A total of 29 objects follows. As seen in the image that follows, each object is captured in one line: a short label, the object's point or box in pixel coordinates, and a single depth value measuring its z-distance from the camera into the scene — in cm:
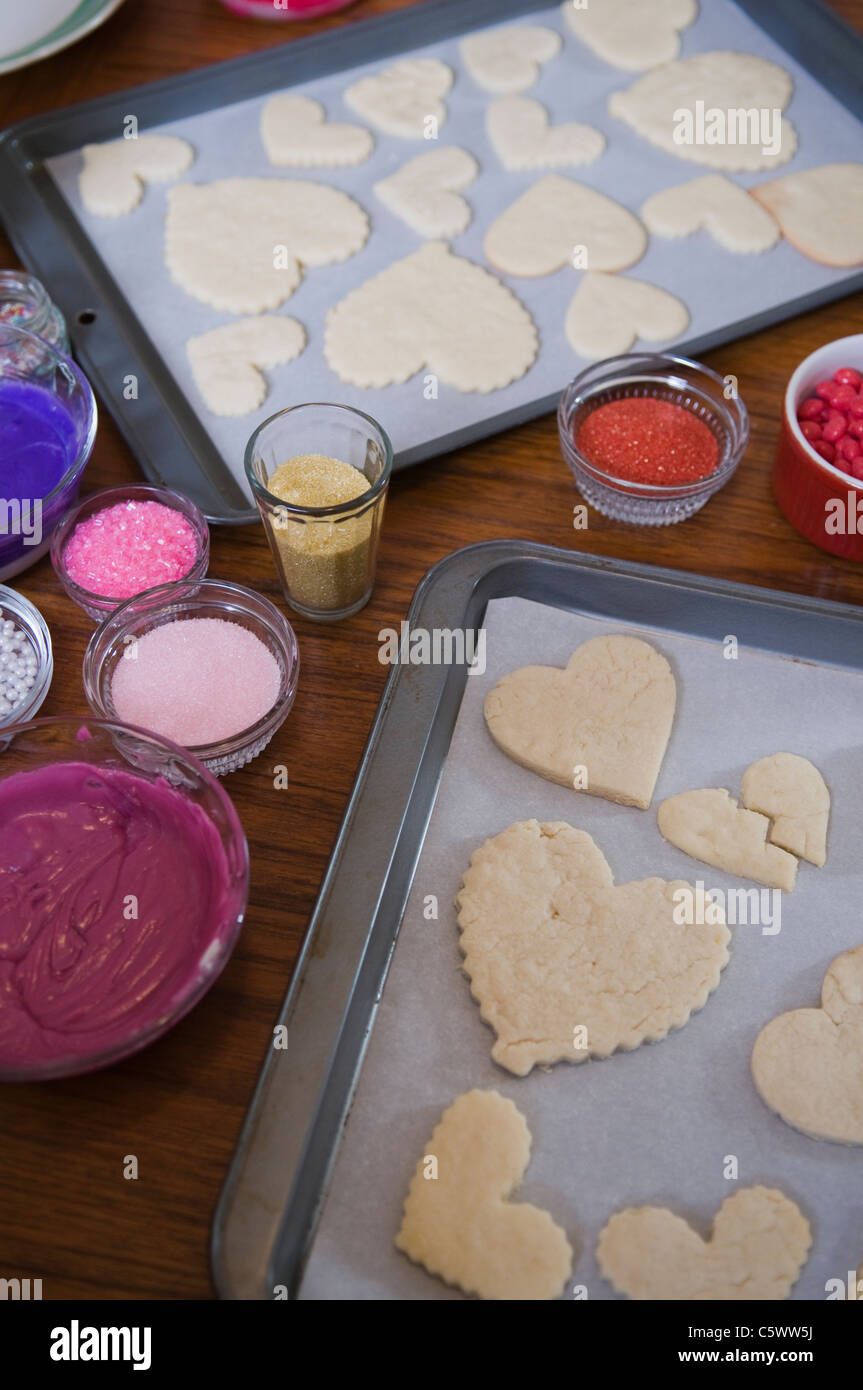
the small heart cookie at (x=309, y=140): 67
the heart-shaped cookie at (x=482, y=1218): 42
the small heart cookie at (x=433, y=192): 65
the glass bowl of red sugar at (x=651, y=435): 55
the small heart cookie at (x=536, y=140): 67
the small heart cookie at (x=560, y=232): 63
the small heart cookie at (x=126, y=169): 65
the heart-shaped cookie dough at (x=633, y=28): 71
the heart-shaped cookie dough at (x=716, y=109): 68
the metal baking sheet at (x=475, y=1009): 42
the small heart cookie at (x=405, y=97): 68
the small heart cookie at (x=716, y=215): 64
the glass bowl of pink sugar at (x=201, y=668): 49
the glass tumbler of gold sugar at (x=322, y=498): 50
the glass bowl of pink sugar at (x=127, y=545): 52
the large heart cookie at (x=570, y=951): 45
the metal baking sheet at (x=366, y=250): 58
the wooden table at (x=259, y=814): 42
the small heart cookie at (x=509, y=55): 70
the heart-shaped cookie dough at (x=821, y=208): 63
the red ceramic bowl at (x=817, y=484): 53
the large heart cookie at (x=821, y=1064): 44
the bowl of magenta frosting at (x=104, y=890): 42
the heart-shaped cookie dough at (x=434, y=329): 59
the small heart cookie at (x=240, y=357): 58
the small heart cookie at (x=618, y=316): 60
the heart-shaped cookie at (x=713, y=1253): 42
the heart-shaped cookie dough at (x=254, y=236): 62
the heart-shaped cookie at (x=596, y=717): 50
